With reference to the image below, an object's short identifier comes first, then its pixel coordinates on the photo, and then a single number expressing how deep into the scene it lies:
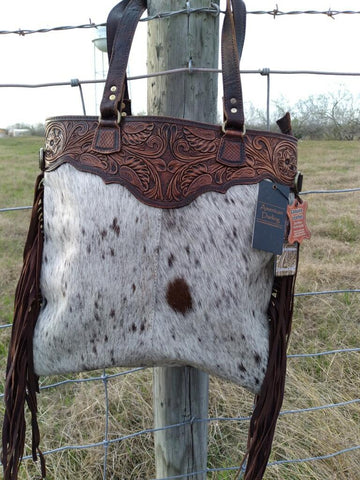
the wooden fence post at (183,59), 0.94
